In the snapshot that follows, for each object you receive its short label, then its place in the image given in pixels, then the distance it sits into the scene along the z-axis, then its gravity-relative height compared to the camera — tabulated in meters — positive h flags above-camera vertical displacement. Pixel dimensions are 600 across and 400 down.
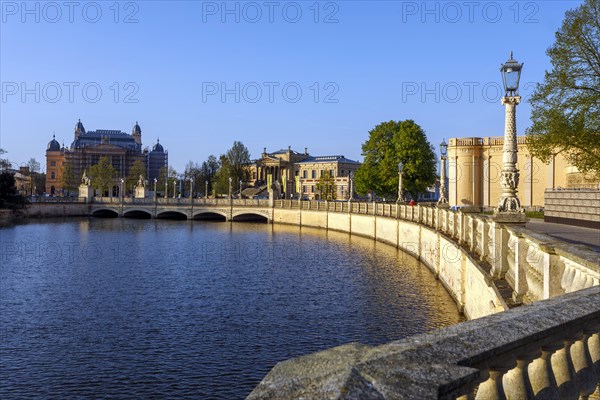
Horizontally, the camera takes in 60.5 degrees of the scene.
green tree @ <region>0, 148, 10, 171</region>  85.88 +5.08
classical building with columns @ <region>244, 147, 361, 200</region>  130.12 +6.49
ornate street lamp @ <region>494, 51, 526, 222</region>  13.80 +1.14
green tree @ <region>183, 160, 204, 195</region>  134.50 +4.57
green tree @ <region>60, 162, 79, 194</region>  129.50 +3.41
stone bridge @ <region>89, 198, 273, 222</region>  85.31 -2.58
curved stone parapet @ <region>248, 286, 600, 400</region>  2.77 -1.03
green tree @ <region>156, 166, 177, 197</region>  129.74 +3.95
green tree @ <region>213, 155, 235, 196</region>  114.56 +2.90
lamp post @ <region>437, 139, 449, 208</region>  31.48 +0.88
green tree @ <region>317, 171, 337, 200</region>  106.69 +1.34
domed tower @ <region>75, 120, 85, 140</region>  188.20 +23.85
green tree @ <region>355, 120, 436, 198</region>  64.75 +4.47
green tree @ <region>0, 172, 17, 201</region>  80.00 +1.20
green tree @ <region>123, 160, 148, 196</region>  130.38 +4.78
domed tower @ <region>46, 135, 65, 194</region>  166.75 +8.92
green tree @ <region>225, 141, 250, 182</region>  119.81 +8.09
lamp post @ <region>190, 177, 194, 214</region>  88.94 -1.94
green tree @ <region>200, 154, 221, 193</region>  134.88 +7.22
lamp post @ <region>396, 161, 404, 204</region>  44.42 +0.57
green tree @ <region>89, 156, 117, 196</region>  120.97 +4.17
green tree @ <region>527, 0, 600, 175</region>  23.92 +5.00
